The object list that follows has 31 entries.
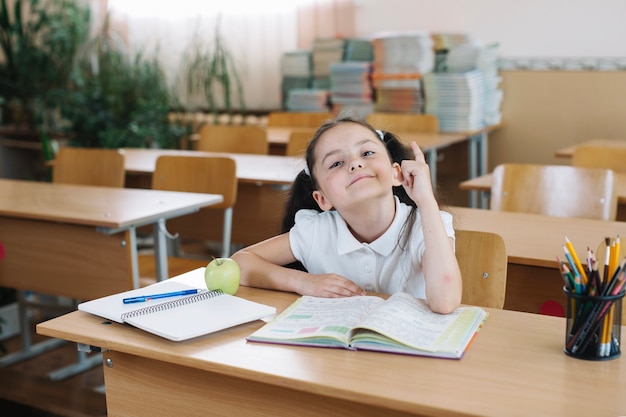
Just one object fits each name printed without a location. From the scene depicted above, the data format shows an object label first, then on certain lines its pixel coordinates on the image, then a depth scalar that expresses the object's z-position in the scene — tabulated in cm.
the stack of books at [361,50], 511
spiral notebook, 147
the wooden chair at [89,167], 363
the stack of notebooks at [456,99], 473
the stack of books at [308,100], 524
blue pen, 164
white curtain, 545
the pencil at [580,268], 133
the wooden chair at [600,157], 339
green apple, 172
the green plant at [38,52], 595
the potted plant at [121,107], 532
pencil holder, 131
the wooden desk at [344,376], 118
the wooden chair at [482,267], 180
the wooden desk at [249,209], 367
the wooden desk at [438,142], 431
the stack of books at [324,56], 520
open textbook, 137
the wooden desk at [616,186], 291
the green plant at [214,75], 555
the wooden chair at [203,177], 343
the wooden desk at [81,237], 278
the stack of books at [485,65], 475
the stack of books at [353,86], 503
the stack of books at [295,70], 536
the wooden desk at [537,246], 220
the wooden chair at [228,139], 443
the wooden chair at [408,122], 470
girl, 165
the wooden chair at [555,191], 279
